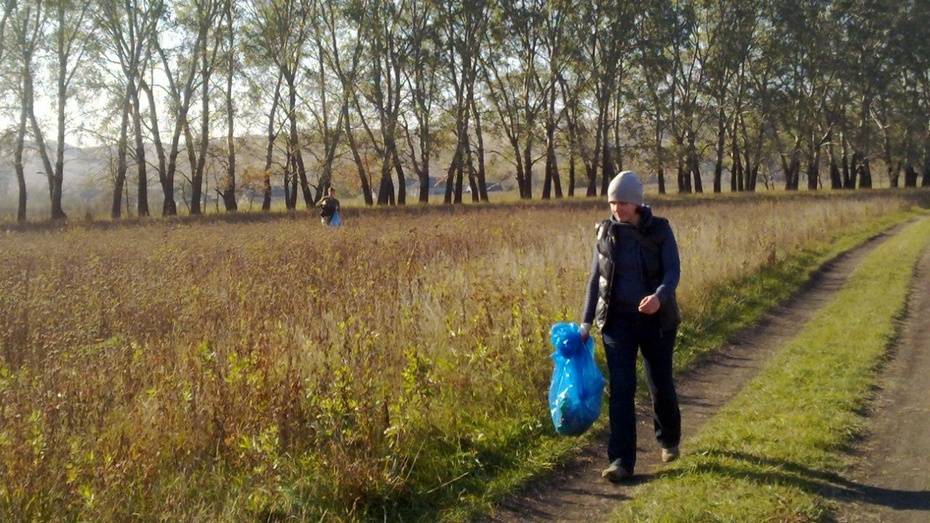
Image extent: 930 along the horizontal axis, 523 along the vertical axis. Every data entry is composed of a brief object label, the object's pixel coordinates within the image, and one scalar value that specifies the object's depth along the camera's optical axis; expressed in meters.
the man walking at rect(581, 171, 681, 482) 5.34
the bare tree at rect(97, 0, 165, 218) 40.22
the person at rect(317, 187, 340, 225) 22.72
